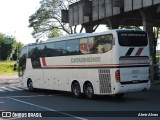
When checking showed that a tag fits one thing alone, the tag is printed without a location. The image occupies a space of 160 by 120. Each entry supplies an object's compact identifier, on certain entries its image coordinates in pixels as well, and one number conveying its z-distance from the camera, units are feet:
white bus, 59.77
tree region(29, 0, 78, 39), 216.13
